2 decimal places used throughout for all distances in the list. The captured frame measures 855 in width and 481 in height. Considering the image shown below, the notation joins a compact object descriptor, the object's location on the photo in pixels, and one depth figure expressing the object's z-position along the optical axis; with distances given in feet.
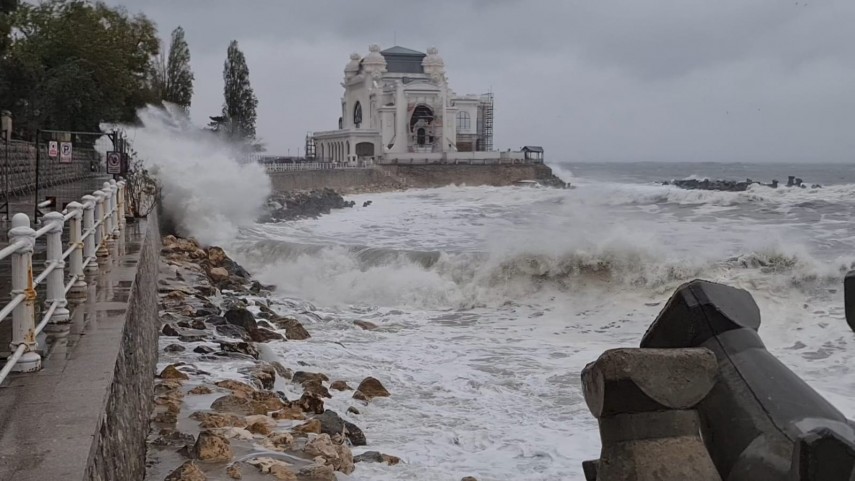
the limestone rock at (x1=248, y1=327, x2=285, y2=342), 36.10
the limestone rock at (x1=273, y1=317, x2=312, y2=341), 38.37
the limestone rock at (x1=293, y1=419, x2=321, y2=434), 22.03
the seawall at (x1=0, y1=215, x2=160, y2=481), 10.92
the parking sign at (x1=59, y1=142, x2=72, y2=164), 50.72
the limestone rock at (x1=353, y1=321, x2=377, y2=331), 43.50
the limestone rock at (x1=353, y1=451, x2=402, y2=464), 21.94
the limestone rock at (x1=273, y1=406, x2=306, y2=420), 23.49
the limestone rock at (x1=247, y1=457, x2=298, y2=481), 18.62
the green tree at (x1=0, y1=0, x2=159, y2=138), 100.83
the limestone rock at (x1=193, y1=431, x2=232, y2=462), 18.98
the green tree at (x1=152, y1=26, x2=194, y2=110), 177.37
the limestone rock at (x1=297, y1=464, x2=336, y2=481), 18.93
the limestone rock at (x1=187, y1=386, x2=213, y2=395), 24.27
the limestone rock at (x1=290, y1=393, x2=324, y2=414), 25.03
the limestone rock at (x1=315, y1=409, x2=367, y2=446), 23.18
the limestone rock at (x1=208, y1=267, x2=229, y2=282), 53.52
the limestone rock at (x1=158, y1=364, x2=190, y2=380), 25.55
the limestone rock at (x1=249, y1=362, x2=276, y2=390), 27.18
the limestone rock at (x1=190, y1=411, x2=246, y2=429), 21.34
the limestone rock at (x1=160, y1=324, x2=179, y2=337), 32.09
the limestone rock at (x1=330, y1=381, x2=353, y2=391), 29.04
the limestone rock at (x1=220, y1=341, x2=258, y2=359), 30.60
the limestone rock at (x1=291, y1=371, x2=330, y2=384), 29.07
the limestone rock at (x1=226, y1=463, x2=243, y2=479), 18.22
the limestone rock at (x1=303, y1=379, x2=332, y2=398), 27.62
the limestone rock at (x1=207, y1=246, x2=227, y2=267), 61.98
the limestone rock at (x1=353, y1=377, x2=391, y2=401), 28.86
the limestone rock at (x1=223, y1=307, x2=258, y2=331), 36.37
